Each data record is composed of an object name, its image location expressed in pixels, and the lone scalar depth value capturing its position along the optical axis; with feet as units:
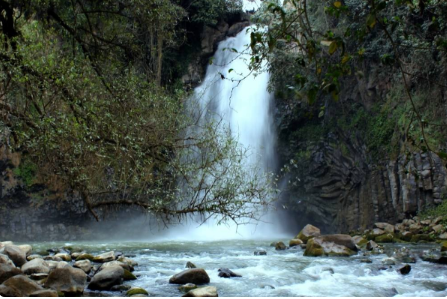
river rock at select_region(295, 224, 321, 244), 43.78
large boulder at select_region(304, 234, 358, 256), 34.68
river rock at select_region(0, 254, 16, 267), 24.53
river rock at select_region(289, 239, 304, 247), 42.35
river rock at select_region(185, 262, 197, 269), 29.07
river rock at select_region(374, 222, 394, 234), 43.57
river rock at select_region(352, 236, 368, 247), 39.04
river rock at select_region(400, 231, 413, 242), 40.70
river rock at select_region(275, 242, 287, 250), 40.68
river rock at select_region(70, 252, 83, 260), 34.64
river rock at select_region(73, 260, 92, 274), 26.99
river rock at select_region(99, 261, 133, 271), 26.89
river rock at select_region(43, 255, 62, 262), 32.24
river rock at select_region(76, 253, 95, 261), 32.96
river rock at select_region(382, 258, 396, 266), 29.07
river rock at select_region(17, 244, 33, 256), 33.06
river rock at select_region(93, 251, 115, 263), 32.04
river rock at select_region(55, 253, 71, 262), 32.89
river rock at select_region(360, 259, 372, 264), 30.29
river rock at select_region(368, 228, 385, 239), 42.52
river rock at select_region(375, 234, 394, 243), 41.01
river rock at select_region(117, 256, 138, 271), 29.96
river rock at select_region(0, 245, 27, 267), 27.61
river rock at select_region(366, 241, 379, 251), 36.12
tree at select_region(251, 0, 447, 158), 41.99
